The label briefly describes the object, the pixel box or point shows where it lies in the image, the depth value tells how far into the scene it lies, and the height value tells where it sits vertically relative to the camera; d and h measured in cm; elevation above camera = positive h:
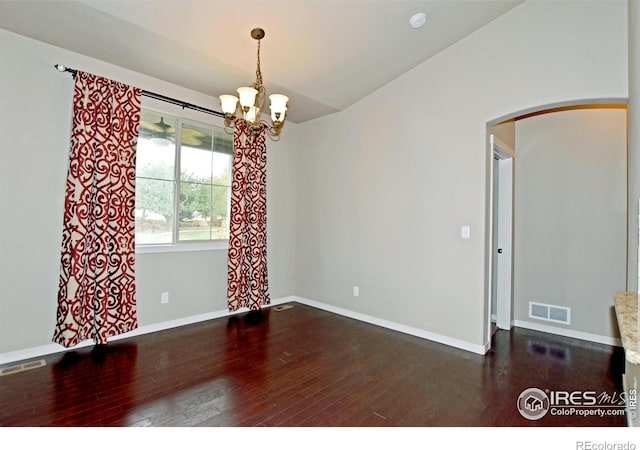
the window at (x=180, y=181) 356 +55
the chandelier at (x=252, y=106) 237 +93
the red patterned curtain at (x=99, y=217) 288 +7
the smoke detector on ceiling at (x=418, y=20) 295 +199
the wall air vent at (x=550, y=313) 372 -92
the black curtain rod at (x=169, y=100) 289 +141
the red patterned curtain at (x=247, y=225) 409 +3
